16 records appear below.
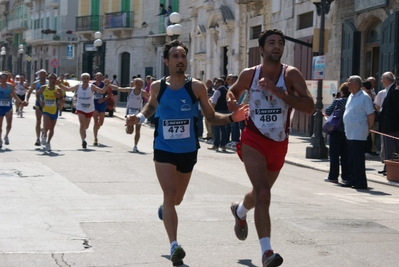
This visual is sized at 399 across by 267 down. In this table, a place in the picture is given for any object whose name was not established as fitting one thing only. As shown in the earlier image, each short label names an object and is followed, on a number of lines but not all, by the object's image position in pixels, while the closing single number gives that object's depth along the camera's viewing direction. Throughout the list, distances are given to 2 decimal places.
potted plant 14.00
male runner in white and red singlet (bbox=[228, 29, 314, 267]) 6.86
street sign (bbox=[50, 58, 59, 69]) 54.47
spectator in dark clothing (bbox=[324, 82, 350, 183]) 13.81
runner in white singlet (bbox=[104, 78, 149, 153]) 20.05
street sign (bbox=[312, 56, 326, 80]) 18.22
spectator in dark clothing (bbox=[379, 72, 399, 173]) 14.73
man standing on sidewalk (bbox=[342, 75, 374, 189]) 12.89
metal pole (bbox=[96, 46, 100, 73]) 57.42
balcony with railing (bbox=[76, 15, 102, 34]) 56.41
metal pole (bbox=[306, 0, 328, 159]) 18.20
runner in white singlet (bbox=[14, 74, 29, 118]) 35.96
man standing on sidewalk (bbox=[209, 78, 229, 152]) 20.16
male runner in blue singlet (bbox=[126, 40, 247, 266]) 7.03
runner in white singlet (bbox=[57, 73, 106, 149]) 19.36
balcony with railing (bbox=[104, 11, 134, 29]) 51.88
